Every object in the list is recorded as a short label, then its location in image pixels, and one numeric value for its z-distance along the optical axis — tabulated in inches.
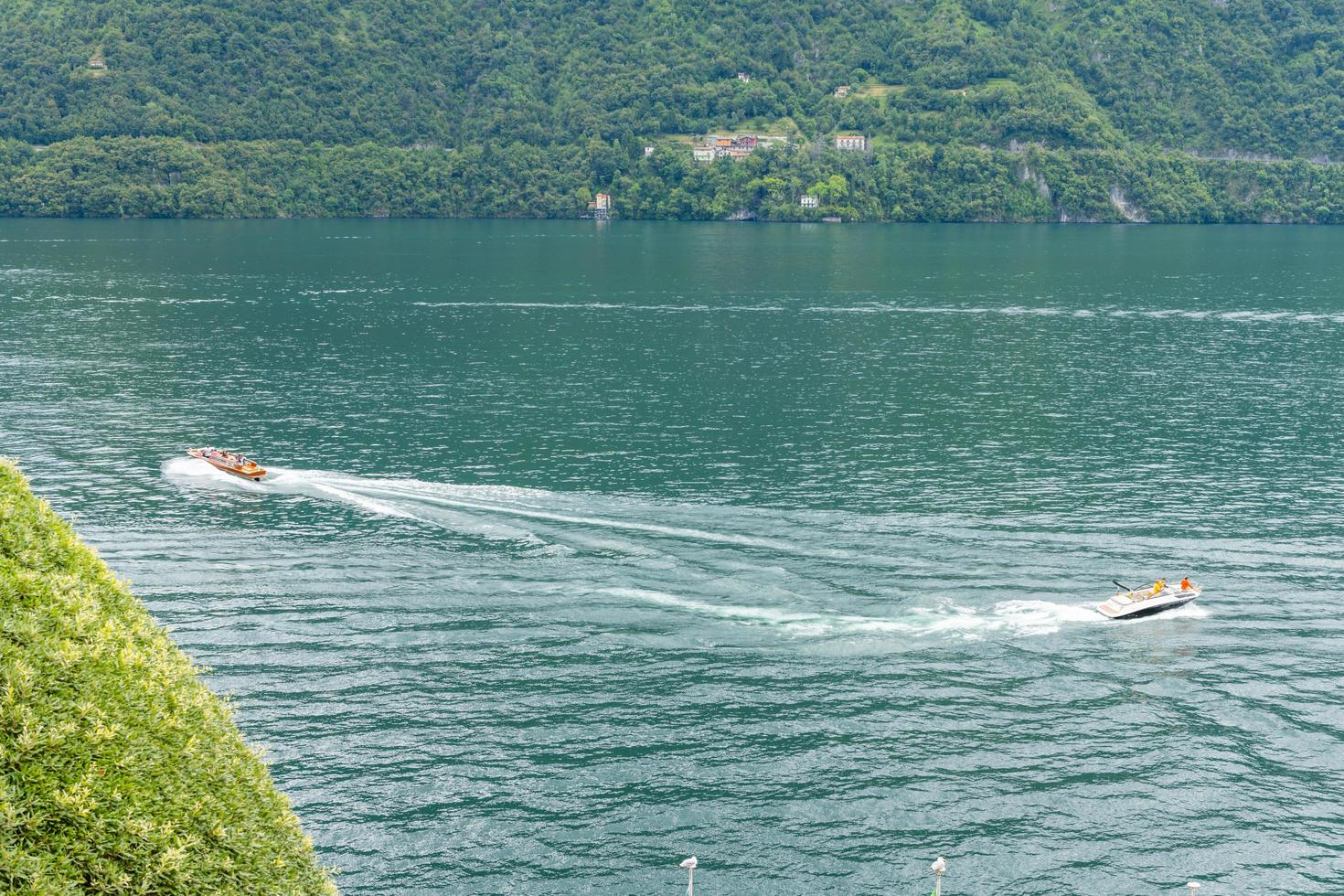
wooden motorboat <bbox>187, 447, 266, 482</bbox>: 3742.6
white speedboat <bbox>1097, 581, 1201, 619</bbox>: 2760.8
